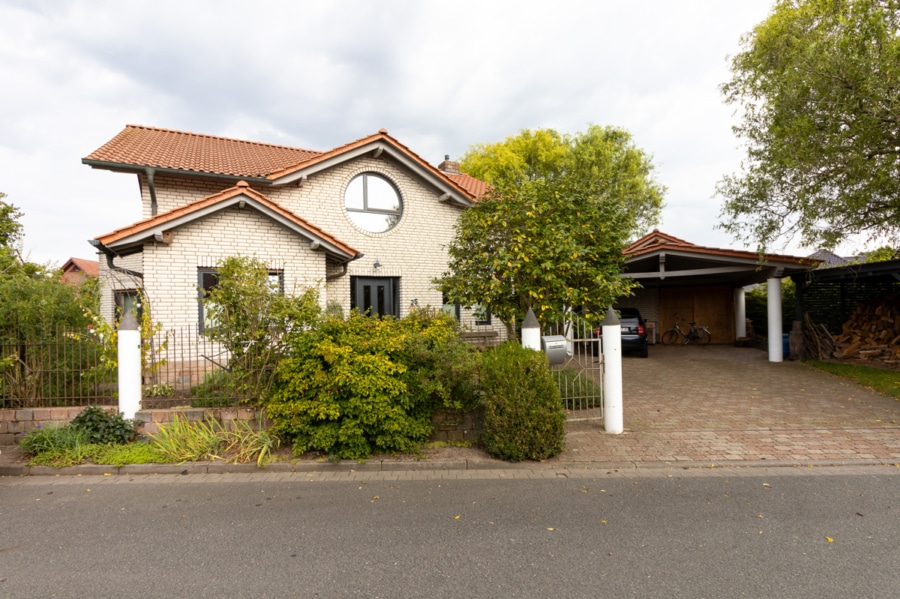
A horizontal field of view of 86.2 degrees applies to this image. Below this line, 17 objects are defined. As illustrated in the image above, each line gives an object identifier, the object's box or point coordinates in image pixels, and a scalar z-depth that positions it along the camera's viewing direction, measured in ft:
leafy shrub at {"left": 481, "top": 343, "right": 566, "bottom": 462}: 18.94
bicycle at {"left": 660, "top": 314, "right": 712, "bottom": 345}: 65.51
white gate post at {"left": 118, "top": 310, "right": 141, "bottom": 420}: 20.84
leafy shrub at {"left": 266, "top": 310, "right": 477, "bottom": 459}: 18.84
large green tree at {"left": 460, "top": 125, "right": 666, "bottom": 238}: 78.79
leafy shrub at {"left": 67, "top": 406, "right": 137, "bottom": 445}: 20.22
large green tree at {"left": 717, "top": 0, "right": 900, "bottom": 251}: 28.96
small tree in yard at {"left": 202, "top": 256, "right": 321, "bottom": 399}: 21.07
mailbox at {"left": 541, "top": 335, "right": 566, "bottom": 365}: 22.34
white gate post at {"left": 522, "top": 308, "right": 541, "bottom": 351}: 21.98
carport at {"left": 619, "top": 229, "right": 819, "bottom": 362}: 44.62
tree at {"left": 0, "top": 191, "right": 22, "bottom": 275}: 64.13
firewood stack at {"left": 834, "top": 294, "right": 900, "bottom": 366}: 40.70
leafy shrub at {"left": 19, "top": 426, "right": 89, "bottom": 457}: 19.61
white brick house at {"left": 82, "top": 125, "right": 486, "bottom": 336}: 31.83
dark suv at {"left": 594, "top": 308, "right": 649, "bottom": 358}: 50.67
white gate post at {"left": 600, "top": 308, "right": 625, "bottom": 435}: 22.34
